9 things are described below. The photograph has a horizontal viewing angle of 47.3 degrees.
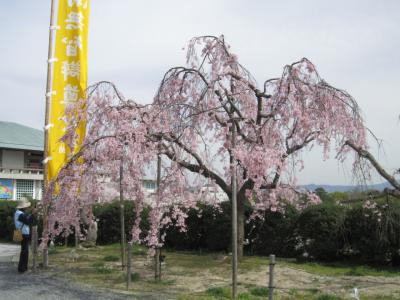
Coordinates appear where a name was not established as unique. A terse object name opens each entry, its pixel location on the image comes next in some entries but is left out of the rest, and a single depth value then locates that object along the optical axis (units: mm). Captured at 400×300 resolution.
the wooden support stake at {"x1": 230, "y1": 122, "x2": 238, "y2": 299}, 7375
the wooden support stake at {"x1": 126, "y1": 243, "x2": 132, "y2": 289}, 8273
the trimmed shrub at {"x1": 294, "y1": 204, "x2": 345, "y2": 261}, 11492
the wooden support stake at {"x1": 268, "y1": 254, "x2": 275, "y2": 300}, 6215
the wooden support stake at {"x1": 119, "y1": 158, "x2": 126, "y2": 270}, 10236
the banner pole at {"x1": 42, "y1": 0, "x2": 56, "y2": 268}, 11838
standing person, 10320
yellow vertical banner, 11883
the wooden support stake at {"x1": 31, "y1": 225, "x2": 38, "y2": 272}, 10578
